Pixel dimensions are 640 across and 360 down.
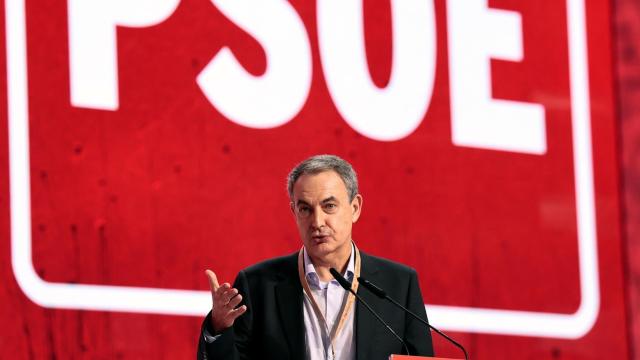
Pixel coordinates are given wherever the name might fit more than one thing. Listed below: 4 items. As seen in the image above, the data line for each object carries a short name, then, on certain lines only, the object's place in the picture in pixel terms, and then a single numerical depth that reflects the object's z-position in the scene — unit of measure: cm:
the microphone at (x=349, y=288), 739
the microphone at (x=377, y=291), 730
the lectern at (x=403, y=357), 674
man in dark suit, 764
